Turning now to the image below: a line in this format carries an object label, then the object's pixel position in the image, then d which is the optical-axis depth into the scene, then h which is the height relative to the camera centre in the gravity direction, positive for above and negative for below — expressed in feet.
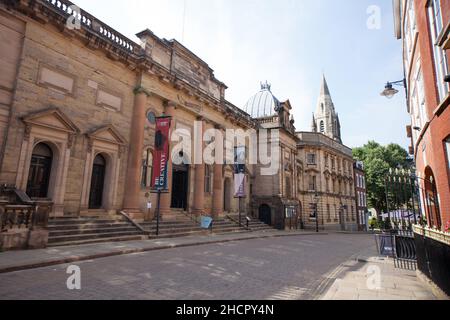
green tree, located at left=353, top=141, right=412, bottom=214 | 157.99 +28.46
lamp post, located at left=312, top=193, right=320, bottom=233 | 113.70 +3.84
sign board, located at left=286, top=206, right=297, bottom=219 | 96.70 -1.35
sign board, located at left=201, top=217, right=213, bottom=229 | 58.38 -3.42
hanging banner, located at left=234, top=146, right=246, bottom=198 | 76.28 +10.66
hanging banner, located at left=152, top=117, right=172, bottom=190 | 49.33 +10.03
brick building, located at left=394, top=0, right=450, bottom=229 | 23.04 +11.36
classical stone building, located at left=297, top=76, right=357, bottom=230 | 118.93 +13.27
